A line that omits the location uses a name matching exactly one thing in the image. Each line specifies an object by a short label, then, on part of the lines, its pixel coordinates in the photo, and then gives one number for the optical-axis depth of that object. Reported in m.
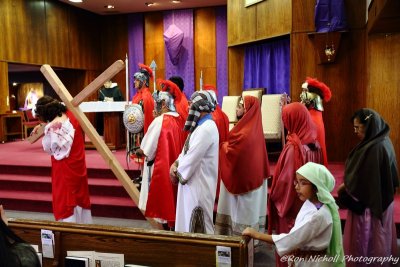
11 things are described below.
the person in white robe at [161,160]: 3.26
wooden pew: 1.63
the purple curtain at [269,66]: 6.75
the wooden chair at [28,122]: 8.99
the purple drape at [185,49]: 9.97
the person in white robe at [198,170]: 2.67
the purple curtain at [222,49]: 9.78
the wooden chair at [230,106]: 6.20
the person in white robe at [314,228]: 1.84
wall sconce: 5.39
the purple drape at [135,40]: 10.44
